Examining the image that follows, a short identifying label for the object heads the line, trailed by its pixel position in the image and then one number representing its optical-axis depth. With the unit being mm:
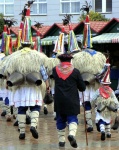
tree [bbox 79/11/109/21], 33219
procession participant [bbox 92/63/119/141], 11688
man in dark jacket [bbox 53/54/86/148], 10414
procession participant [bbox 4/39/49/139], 11398
